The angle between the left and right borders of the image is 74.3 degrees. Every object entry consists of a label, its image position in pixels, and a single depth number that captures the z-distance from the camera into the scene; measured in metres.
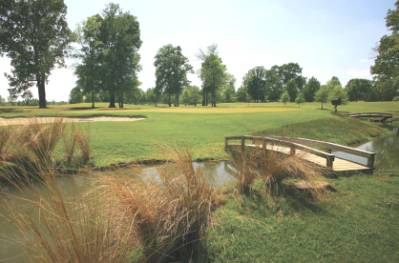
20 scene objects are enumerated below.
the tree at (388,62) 30.16
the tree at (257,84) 85.25
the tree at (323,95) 46.94
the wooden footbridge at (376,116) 31.06
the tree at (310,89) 71.75
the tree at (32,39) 29.86
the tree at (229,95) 91.76
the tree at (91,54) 40.38
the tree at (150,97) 98.38
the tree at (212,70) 60.12
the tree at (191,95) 86.00
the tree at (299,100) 53.79
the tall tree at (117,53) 41.47
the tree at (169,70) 63.31
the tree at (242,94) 89.19
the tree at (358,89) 73.19
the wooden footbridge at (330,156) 7.56
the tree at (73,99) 82.28
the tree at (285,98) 59.47
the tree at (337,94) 45.75
